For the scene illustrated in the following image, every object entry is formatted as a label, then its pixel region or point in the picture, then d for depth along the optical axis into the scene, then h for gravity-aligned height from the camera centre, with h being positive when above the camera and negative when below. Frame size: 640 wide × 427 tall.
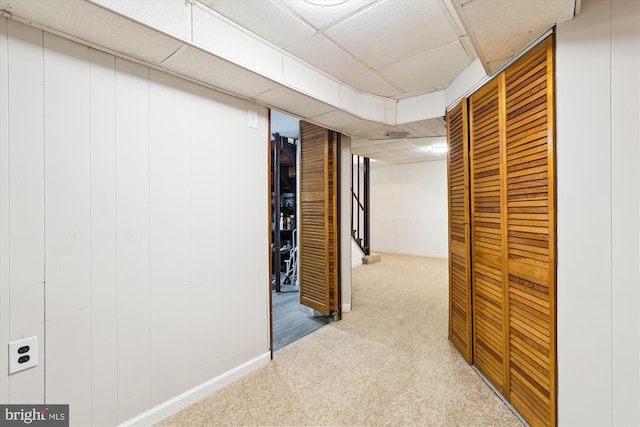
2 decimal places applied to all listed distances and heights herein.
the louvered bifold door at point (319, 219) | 3.09 -0.08
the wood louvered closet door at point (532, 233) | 1.37 -0.12
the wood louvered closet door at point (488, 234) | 1.73 -0.15
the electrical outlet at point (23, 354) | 1.19 -0.62
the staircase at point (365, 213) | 6.21 -0.02
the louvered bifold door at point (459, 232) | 2.12 -0.17
